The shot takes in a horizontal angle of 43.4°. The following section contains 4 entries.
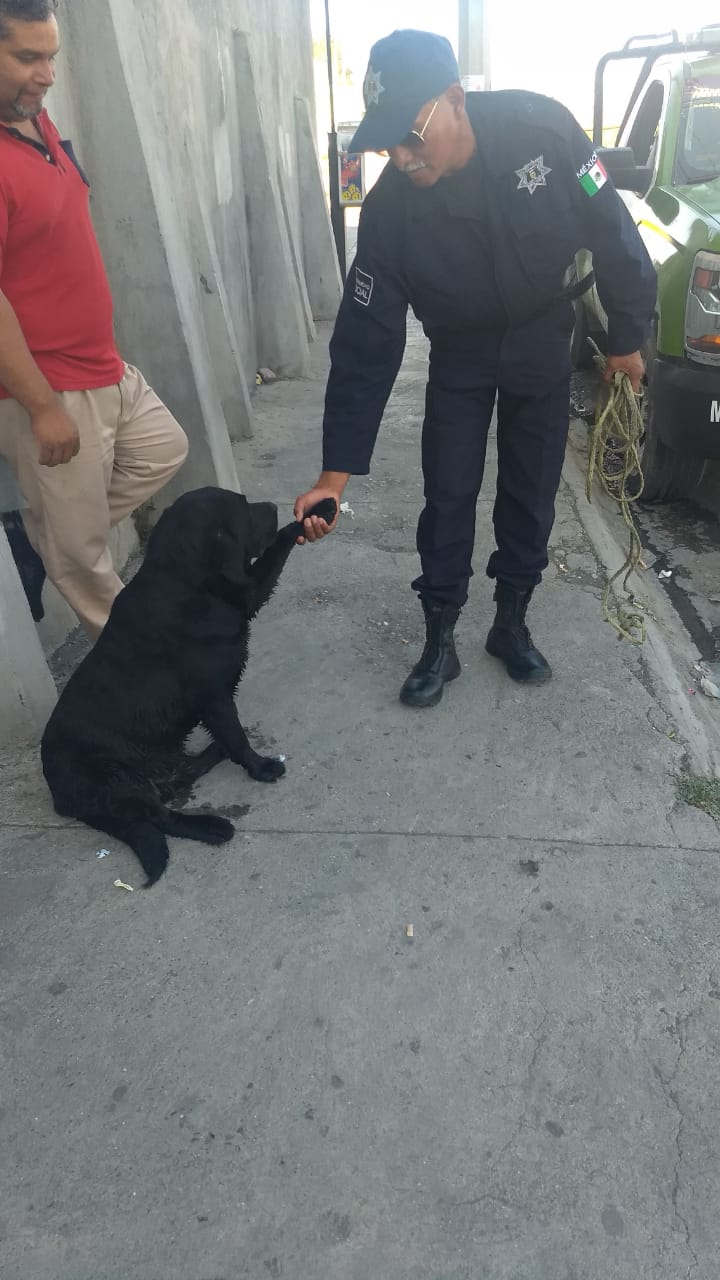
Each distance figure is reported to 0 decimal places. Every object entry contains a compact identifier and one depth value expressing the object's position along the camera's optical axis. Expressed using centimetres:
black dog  246
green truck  376
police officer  240
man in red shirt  227
